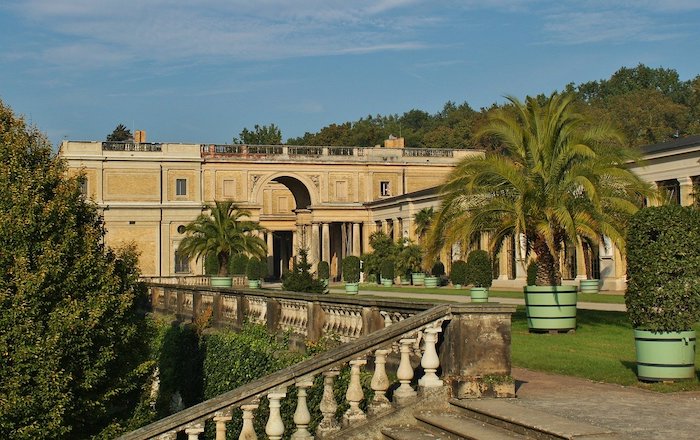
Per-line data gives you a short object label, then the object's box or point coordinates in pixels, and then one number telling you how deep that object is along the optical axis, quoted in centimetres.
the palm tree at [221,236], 4634
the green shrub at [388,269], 5800
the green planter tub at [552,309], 1853
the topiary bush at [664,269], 1097
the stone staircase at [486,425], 725
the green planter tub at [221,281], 4288
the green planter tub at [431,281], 5256
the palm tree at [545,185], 1947
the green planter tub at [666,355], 1095
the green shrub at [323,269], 6644
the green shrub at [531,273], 3700
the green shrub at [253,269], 5141
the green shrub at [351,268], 5866
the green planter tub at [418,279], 5509
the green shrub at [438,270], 5538
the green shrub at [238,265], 5682
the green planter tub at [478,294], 2945
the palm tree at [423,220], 5771
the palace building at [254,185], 7441
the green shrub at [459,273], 4604
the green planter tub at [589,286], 4031
